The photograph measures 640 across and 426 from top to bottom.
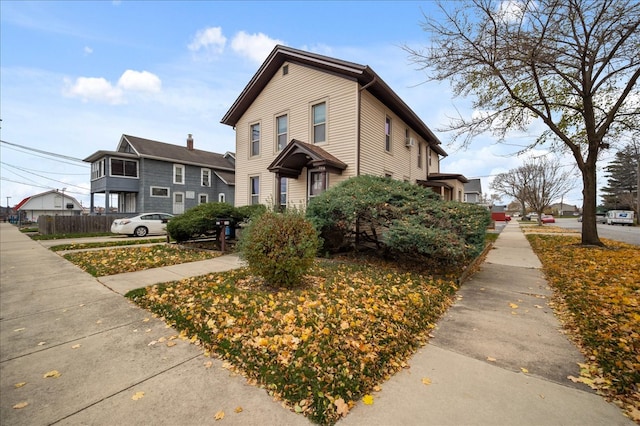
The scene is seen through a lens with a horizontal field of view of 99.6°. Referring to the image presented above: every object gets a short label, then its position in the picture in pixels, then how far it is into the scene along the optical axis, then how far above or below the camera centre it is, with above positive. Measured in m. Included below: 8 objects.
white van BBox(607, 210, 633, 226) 30.69 -0.73
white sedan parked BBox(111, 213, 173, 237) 14.84 -0.78
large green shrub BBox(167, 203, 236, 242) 9.37 -0.34
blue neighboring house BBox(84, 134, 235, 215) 22.30 +3.04
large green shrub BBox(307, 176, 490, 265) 5.59 -0.19
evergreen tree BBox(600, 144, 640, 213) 46.88 +4.70
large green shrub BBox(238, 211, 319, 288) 4.59 -0.65
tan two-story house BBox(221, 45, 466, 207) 10.22 +3.72
